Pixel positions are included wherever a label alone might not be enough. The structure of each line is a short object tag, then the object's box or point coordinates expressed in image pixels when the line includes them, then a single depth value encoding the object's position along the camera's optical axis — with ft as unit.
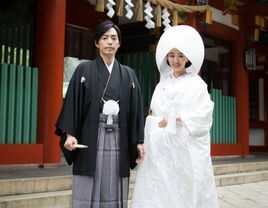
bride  9.69
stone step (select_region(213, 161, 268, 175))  23.99
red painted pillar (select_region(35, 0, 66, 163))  19.62
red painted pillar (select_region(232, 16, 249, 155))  32.01
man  9.17
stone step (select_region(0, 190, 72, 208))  13.42
